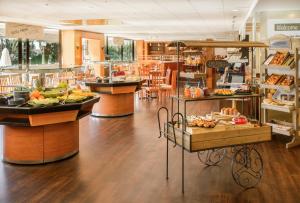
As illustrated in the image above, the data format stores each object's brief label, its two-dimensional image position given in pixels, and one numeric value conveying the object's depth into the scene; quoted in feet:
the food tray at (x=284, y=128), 17.17
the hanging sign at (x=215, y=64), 12.07
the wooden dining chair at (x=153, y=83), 34.44
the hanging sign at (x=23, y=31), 34.56
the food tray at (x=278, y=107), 16.95
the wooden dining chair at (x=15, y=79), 36.50
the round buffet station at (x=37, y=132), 13.34
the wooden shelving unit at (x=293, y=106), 16.76
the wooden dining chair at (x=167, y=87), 34.62
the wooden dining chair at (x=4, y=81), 35.52
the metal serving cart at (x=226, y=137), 11.02
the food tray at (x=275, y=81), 17.62
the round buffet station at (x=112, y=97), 24.34
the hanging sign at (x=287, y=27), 24.71
